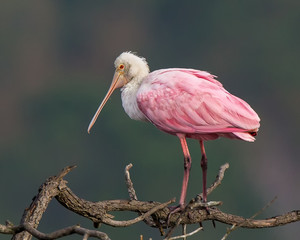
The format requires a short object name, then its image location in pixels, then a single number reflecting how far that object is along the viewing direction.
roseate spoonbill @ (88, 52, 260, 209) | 13.09
